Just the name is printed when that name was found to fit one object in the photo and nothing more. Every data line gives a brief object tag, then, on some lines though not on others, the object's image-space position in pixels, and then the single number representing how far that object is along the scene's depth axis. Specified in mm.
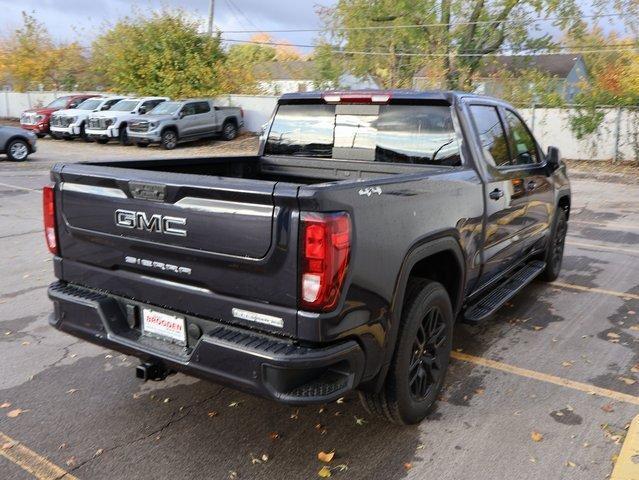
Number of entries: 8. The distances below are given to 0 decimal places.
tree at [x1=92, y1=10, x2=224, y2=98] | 28469
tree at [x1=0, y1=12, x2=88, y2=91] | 40188
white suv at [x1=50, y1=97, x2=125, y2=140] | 24750
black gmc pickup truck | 2678
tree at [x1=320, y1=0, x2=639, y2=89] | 28656
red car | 26391
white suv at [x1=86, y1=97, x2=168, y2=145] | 23312
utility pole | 31047
